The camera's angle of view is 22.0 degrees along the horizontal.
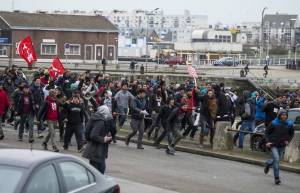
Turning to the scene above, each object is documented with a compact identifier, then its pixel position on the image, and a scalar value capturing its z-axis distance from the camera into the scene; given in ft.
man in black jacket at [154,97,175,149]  70.13
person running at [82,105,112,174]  46.01
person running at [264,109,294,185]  55.31
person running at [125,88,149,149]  72.02
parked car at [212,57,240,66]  335.42
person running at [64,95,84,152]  65.46
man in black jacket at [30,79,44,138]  73.84
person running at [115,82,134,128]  77.63
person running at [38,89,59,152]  66.64
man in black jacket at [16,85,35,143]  72.69
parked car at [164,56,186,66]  331.77
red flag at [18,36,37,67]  110.93
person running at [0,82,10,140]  73.05
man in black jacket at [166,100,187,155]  68.90
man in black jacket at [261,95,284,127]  70.54
